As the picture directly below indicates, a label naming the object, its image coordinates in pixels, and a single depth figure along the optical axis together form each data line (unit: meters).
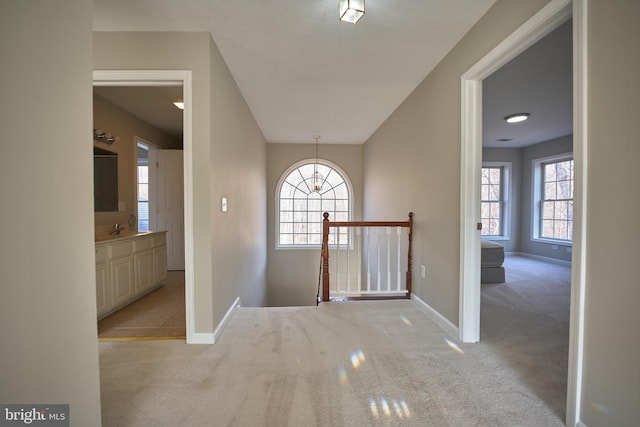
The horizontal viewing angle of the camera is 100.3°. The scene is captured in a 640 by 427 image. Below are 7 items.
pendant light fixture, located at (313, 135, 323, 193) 6.09
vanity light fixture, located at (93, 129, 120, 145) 3.22
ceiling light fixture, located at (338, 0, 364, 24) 1.57
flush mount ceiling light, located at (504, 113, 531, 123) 4.15
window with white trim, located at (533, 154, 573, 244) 5.53
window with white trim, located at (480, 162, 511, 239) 6.51
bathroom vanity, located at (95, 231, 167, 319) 2.61
